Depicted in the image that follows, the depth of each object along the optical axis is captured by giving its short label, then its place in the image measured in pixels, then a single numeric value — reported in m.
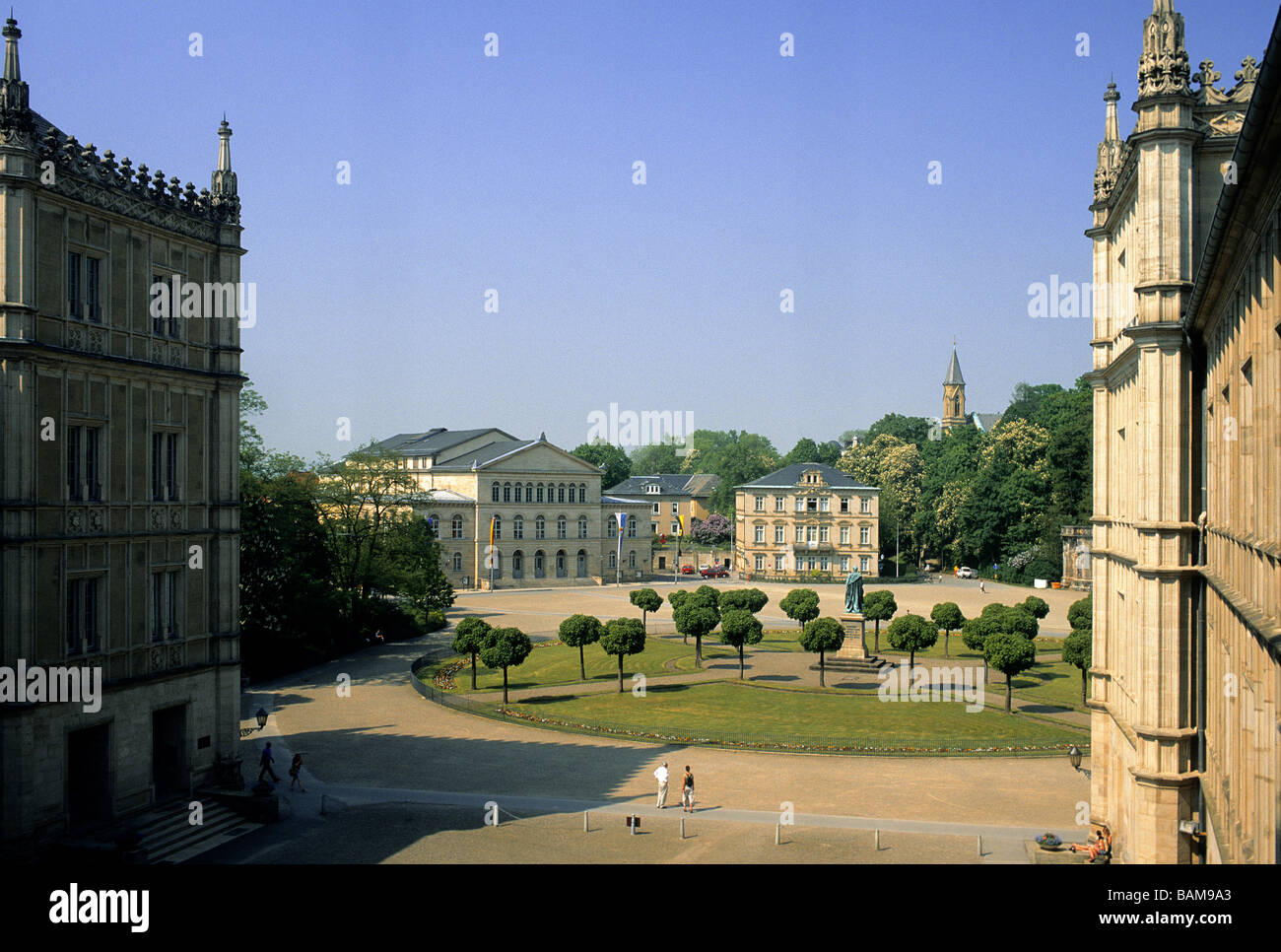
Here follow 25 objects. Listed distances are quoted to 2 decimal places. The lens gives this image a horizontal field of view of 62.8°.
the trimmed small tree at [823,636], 50.66
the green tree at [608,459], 189.12
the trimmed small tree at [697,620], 55.53
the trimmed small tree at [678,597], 58.90
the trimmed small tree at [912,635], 51.97
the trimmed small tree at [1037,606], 60.94
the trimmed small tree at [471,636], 49.75
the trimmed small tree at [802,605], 58.57
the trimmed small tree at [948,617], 57.11
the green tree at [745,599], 59.61
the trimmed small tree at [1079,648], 44.65
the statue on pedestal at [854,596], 58.62
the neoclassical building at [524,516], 104.75
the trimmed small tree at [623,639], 49.66
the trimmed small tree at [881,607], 60.44
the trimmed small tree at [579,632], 52.12
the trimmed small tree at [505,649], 47.22
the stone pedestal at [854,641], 56.72
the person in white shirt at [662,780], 31.09
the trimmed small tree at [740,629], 52.72
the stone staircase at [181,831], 26.31
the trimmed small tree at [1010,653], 43.59
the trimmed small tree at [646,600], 65.19
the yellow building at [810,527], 116.06
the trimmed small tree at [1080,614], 50.95
